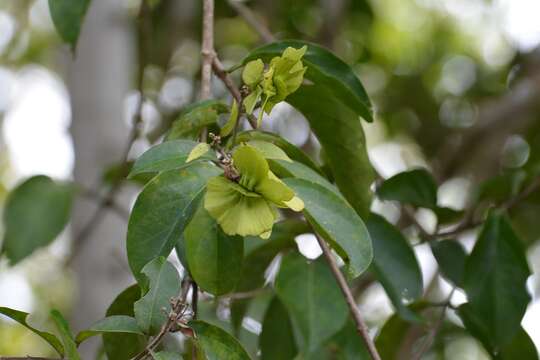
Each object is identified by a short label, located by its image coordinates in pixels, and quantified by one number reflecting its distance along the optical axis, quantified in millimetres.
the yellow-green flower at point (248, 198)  1300
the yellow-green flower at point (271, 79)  1325
